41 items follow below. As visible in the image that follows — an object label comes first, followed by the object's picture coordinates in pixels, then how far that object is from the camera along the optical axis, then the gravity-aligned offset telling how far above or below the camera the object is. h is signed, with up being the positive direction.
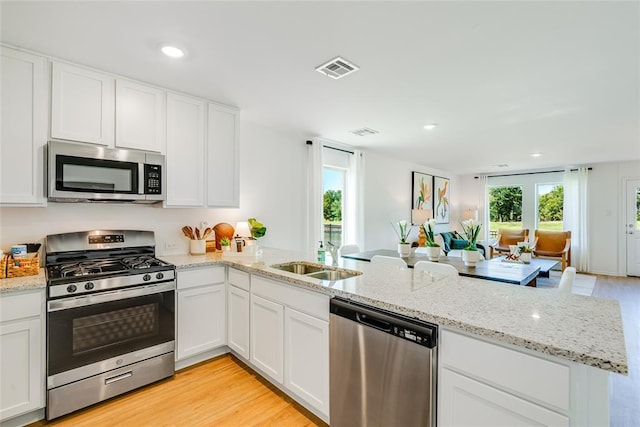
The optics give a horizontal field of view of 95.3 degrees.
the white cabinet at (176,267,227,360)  2.40 -0.85
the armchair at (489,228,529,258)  6.89 -0.62
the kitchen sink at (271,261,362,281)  2.19 -0.47
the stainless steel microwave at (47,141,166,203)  2.05 +0.29
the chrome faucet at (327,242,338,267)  2.41 -0.33
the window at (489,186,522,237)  7.61 +0.15
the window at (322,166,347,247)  4.56 +0.17
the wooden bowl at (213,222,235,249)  3.20 -0.21
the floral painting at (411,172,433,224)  6.54 +0.51
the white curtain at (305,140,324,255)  4.04 +0.20
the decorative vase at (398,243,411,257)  3.83 -0.48
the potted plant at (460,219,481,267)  3.27 -0.41
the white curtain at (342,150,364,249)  4.80 +0.16
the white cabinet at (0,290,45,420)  1.71 -0.86
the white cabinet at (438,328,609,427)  0.94 -0.62
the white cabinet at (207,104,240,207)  2.89 +0.56
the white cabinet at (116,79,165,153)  2.34 +0.79
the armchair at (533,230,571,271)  6.24 -0.69
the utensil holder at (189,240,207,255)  2.93 -0.36
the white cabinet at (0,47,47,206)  1.91 +0.56
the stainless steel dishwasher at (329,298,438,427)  1.28 -0.76
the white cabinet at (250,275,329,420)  1.77 -0.86
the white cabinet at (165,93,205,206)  2.62 +0.57
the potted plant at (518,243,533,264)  3.96 -0.54
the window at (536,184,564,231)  7.07 +0.20
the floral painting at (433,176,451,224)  7.39 +0.36
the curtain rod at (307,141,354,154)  4.11 +0.99
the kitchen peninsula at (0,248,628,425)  0.94 -0.45
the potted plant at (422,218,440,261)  3.46 -0.40
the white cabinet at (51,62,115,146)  2.08 +0.79
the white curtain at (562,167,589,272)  6.46 +0.00
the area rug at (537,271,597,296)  4.95 -1.27
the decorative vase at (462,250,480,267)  3.27 -0.50
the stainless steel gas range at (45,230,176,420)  1.84 -0.76
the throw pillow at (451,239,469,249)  6.54 -0.69
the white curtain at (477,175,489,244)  8.00 +0.21
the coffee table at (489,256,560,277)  3.81 -0.70
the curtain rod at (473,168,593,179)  6.64 +1.03
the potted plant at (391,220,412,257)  3.82 -0.45
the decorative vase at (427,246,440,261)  3.46 -0.46
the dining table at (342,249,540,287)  2.69 -0.58
